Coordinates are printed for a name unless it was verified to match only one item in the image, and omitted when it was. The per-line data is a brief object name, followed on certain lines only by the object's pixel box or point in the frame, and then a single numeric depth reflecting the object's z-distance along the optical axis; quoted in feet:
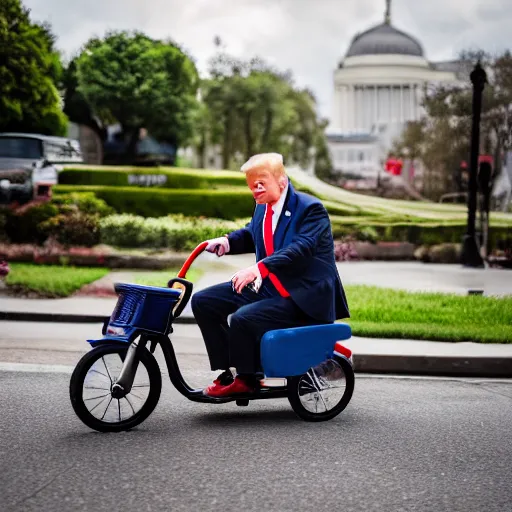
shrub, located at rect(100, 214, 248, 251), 56.08
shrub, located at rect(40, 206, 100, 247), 55.16
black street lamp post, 52.11
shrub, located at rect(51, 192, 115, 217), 56.24
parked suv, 55.83
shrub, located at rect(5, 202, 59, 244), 55.52
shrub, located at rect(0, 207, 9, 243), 55.62
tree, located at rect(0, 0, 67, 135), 57.16
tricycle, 18.25
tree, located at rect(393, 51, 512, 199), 57.21
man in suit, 19.13
